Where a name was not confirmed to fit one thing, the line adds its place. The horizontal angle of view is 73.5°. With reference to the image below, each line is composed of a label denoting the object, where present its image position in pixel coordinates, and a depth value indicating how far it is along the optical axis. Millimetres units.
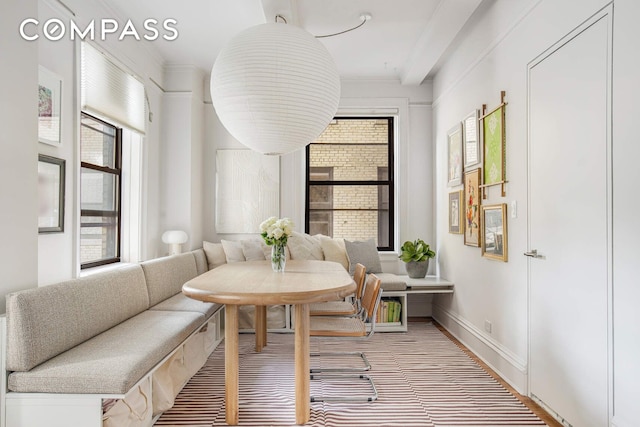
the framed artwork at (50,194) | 2758
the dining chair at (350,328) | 2879
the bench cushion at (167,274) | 3420
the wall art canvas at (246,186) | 5199
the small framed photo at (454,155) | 4199
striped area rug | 2568
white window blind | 3270
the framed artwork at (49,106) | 2725
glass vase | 3301
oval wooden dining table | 2371
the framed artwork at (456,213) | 4195
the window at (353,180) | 5465
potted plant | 4910
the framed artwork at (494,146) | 3211
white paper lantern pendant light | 2398
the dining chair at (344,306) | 3338
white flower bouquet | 3176
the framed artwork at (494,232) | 3191
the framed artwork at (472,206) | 3717
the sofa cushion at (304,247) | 4851
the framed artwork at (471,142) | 3723
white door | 2115
